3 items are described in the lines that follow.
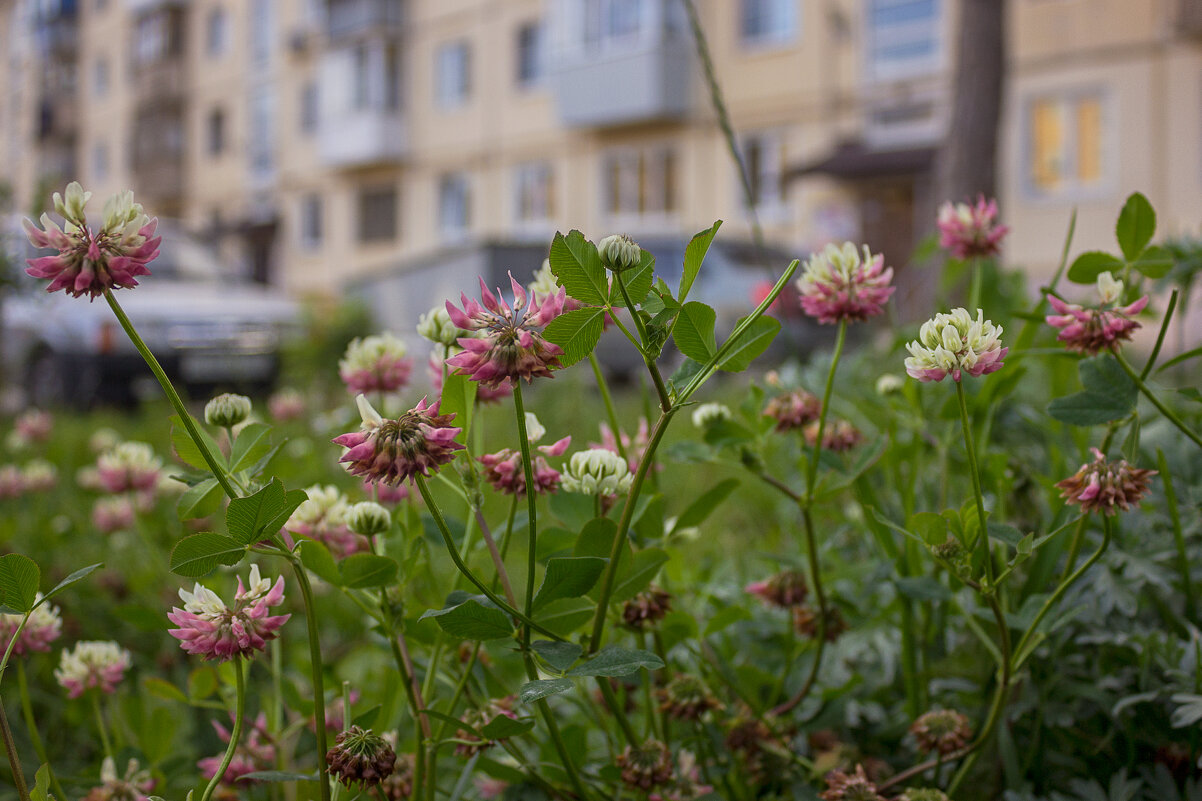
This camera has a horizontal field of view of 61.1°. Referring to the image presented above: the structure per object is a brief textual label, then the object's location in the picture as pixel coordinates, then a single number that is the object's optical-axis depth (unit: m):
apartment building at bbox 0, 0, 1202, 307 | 10.67
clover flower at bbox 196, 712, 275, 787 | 0.81
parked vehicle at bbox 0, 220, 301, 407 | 6.04
